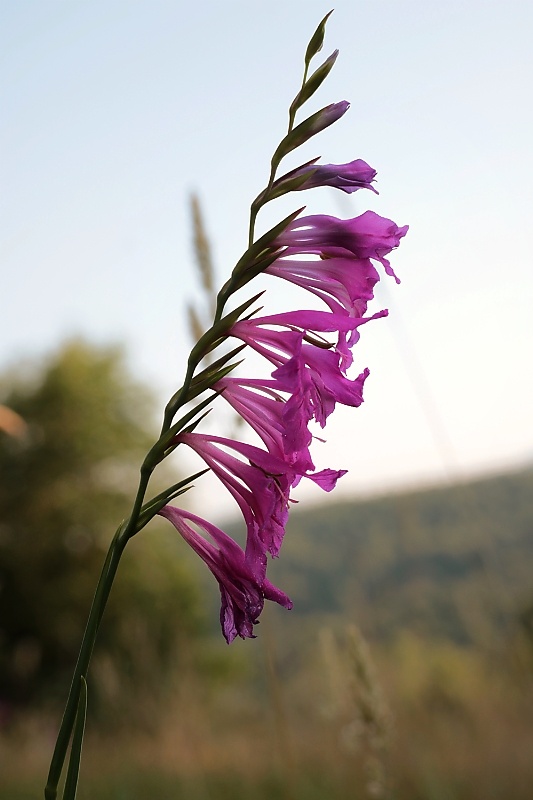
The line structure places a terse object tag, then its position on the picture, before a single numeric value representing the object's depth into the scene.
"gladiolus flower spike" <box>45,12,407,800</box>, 0.41
